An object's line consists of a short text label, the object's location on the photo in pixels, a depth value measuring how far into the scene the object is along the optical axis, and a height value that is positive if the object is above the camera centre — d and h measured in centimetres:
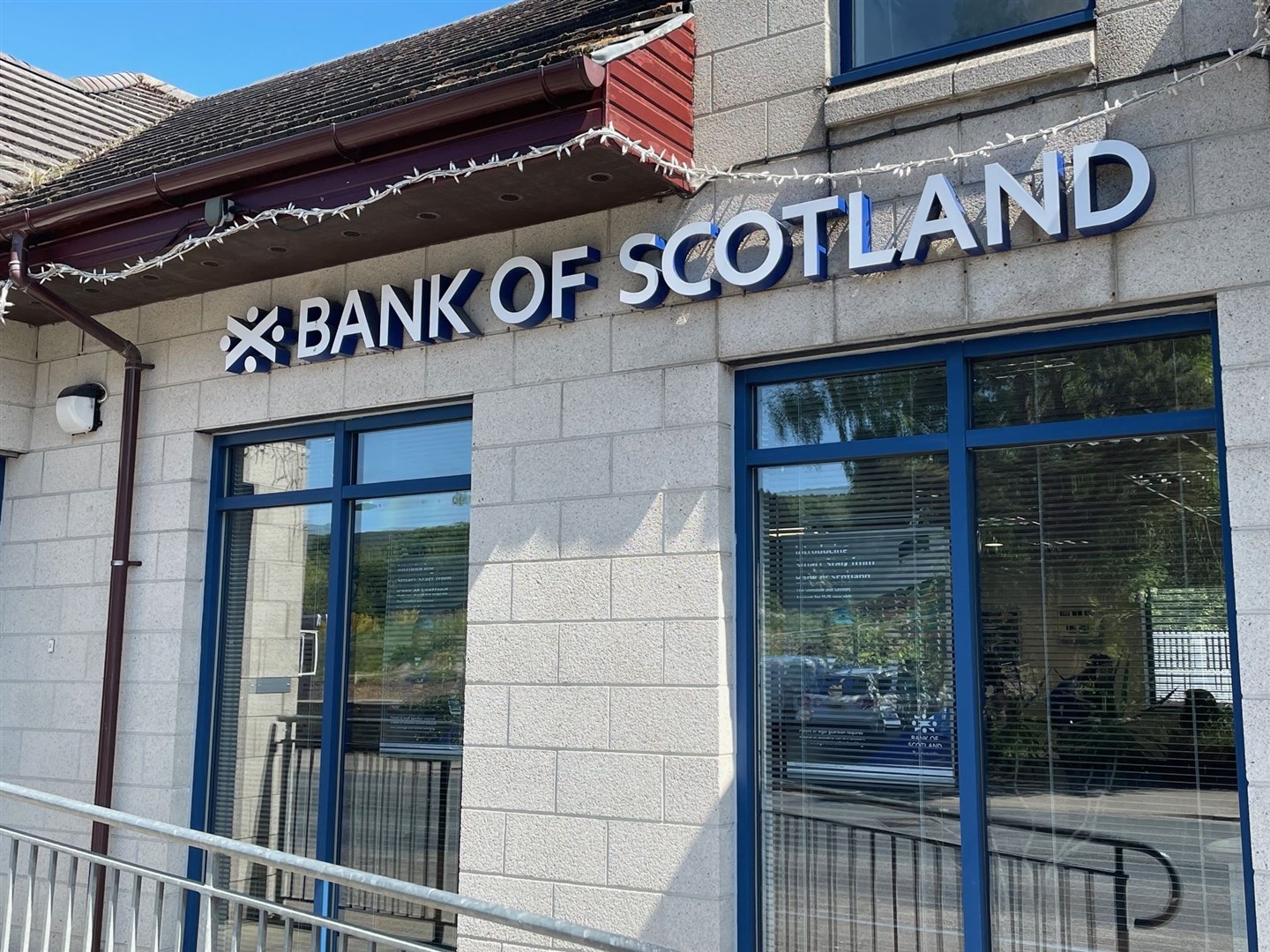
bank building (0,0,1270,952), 460 +70
